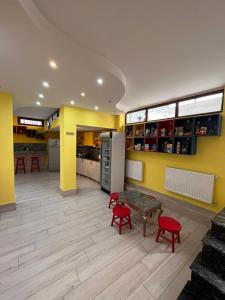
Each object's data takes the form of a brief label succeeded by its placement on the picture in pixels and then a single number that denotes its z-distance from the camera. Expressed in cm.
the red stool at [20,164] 690
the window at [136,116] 461
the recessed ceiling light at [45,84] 256
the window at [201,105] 299
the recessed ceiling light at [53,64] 186
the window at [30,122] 711
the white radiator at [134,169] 452
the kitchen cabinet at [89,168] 571
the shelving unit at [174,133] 304
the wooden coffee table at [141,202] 263
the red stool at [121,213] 263
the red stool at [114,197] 342
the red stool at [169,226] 221
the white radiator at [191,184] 298
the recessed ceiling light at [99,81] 228
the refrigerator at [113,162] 450
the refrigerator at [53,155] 749
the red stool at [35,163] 729
